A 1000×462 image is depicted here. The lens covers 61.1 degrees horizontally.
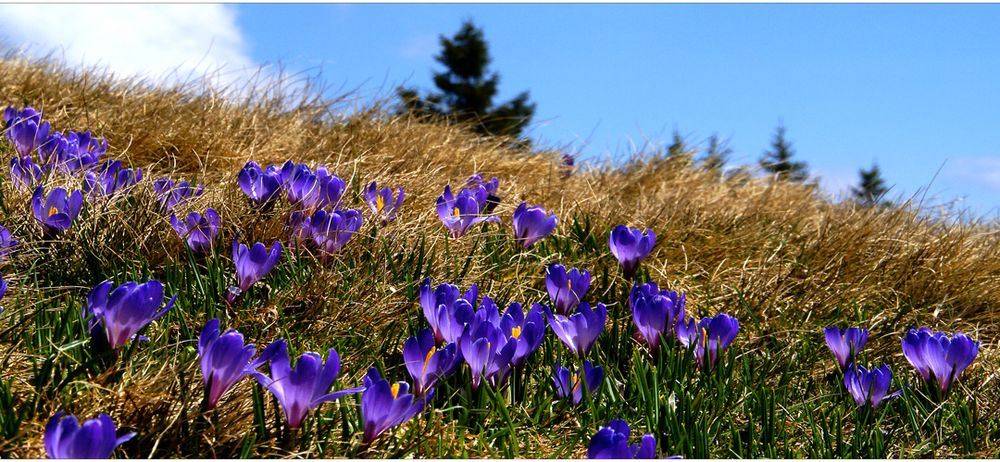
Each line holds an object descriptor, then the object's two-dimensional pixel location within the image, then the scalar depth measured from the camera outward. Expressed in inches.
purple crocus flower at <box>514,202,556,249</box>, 122.8
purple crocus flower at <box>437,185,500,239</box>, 122.4
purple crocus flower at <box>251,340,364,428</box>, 60.7
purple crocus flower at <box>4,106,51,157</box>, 140.5
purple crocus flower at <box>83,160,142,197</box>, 122.6
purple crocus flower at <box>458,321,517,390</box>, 75.2
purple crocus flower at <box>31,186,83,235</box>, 105.3
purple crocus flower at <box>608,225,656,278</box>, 109.9
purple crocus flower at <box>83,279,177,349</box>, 66.7
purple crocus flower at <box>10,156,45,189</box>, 124.9
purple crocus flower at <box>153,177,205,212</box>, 118.1
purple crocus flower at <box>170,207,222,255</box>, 105.0
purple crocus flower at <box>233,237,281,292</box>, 91.0
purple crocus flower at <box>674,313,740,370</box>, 92.9
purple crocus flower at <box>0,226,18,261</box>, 100.1
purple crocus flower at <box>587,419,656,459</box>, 58.8
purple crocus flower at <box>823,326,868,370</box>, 96.0
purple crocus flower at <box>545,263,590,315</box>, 96.8
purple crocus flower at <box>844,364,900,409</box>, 89.1
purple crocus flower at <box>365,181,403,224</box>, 124.6
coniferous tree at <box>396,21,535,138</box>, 1093.8
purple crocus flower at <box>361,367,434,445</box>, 61.5
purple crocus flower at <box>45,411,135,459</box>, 51.5
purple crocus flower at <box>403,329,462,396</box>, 71.7
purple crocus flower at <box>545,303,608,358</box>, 86.0
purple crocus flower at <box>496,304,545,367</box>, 79.2
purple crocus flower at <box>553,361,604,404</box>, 82.7
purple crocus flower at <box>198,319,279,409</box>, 61.5
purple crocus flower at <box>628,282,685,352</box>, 92.3
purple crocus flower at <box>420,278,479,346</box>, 78.7
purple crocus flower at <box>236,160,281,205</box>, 116.2
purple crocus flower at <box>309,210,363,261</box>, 108.2
